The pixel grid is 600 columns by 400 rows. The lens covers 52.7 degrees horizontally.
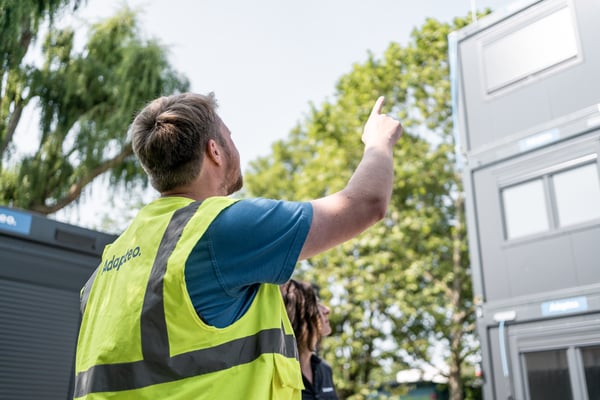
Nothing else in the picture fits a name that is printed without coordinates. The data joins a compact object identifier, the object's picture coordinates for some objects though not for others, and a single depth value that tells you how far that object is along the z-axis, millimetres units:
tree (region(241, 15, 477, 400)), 13586
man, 1264
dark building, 3168
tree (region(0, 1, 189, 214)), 10812
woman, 3516
